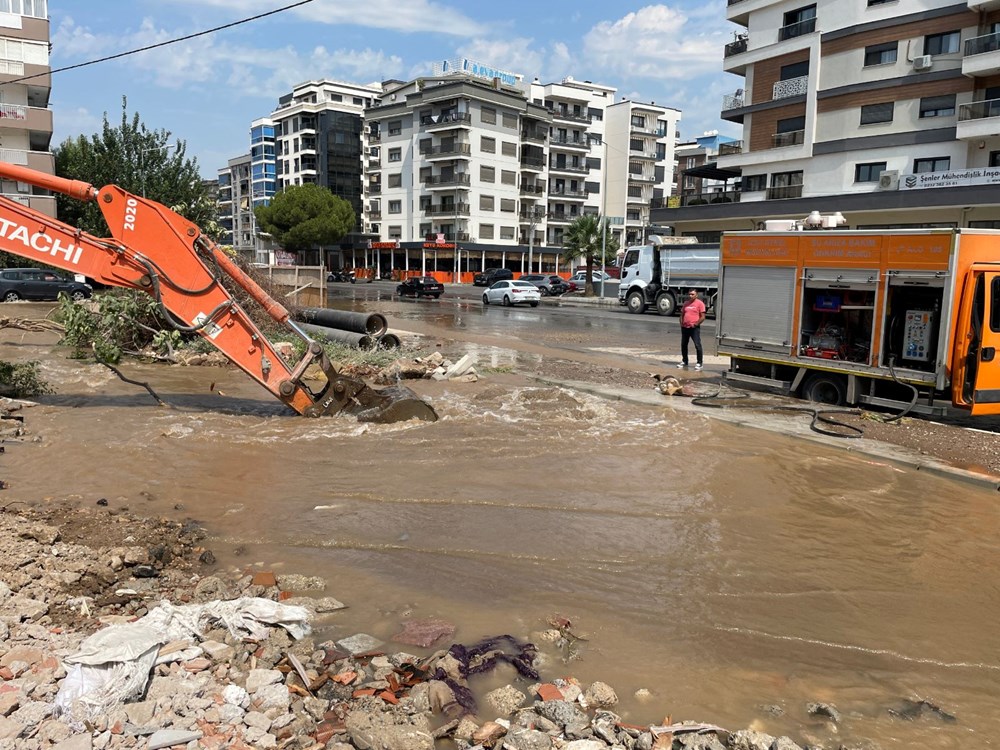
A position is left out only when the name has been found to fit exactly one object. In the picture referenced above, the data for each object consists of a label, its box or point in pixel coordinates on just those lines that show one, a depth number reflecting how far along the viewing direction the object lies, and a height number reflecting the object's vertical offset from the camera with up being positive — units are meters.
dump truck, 33.91 +0.58
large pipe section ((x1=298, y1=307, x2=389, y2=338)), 18.75 -1.09
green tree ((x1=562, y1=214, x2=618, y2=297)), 50.62 +3.00
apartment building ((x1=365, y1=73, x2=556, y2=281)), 75.94 +11.18
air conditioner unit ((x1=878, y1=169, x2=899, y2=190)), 35.28 +5.26
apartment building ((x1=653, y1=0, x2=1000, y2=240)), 32.47 +8.74
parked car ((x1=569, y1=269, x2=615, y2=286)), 55.82 +0.49
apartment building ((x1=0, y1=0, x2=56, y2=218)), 45.72 +11.41
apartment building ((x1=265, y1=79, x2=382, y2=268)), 95.79 +17.37
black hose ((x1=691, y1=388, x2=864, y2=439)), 11.16 -1.98
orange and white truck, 10.76 -0.38
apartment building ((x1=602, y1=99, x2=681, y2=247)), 88.44 +14.71
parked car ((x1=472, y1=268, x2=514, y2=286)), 61.83 +0.53
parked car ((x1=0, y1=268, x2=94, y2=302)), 31.33 -0.66
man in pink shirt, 16.88 -0.68
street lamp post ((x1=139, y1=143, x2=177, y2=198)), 38.66 +5.71
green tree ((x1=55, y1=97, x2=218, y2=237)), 37.84 +5.23
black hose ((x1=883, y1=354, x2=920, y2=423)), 11.40 -1.58
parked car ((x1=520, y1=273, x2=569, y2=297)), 54.47 -0.03
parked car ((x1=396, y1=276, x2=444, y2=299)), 48.41 -0.51
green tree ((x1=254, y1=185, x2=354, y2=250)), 77.38 +6.16
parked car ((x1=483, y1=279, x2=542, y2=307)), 42.00 -0.65
